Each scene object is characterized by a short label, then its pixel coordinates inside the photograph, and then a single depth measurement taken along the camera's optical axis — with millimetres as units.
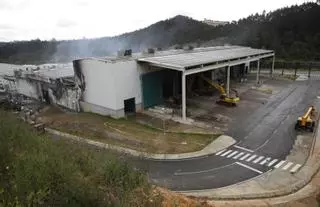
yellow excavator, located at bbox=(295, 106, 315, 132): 31219
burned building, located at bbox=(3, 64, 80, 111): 43125
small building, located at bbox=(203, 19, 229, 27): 134250
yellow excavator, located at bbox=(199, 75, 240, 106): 40281
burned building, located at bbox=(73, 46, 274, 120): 36031
